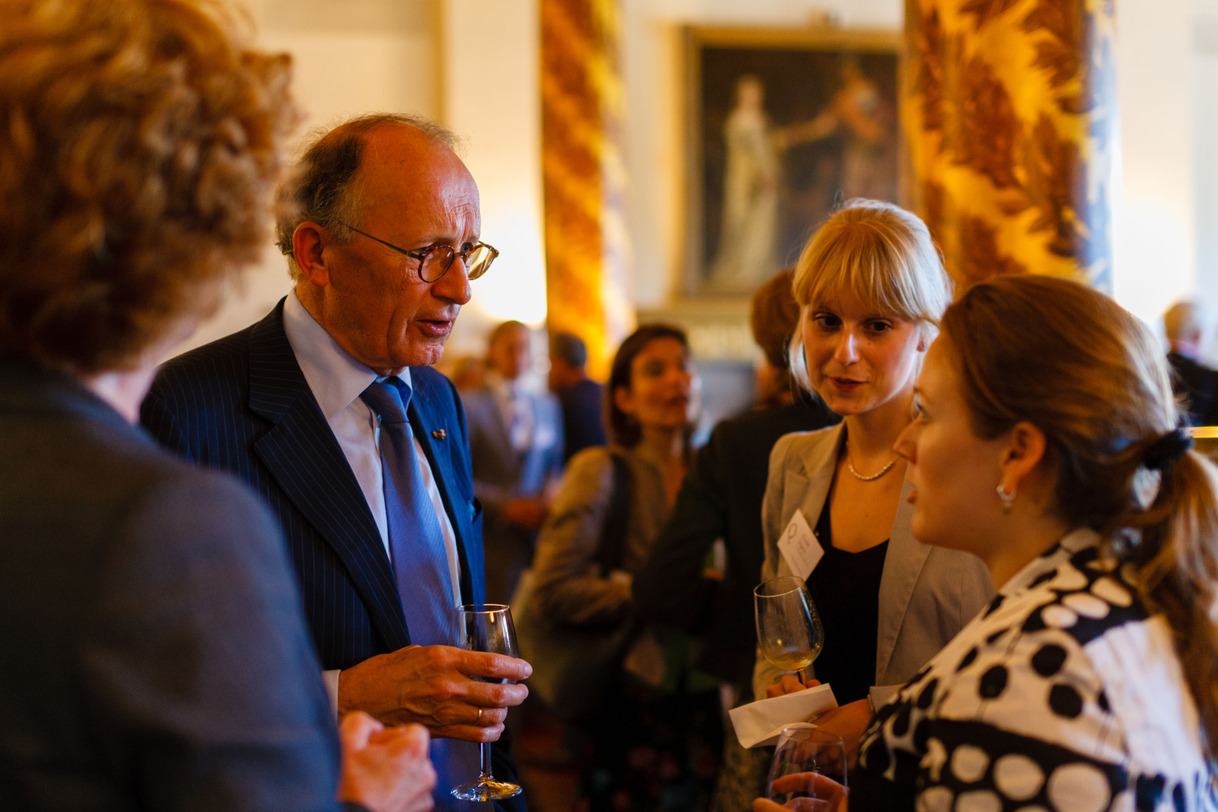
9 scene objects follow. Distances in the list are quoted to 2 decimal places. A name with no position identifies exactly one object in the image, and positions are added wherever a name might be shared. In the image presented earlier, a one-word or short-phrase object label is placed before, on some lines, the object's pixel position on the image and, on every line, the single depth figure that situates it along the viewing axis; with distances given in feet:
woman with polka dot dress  3.70
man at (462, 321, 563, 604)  17.37
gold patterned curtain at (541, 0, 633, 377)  27.32
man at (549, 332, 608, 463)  19.15
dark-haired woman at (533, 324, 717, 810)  10.66
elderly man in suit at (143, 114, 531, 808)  5.32
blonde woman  6.11
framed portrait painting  37.86
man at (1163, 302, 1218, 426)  13.19
